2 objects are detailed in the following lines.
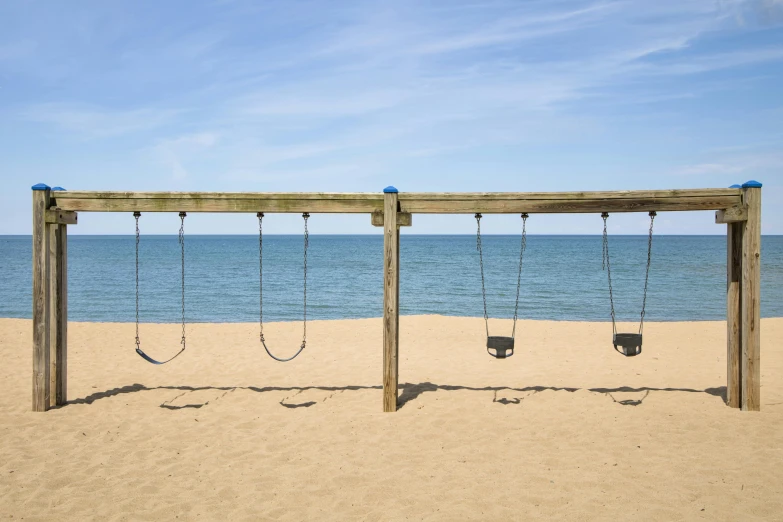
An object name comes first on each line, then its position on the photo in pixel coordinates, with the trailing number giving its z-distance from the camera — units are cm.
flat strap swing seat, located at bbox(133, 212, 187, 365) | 741
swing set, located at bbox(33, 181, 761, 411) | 718
